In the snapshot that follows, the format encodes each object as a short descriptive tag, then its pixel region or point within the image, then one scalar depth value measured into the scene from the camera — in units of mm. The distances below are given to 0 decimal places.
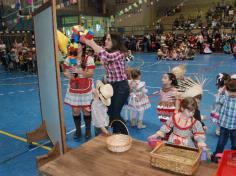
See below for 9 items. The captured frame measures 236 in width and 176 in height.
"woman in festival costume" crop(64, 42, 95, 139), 3625
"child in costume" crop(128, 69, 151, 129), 4406
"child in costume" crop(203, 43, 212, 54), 16094
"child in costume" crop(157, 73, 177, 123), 3691
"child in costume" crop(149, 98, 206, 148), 2592
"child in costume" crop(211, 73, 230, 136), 3533
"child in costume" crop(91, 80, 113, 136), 3116
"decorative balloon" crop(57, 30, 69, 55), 3627
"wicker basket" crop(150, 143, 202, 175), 1798
